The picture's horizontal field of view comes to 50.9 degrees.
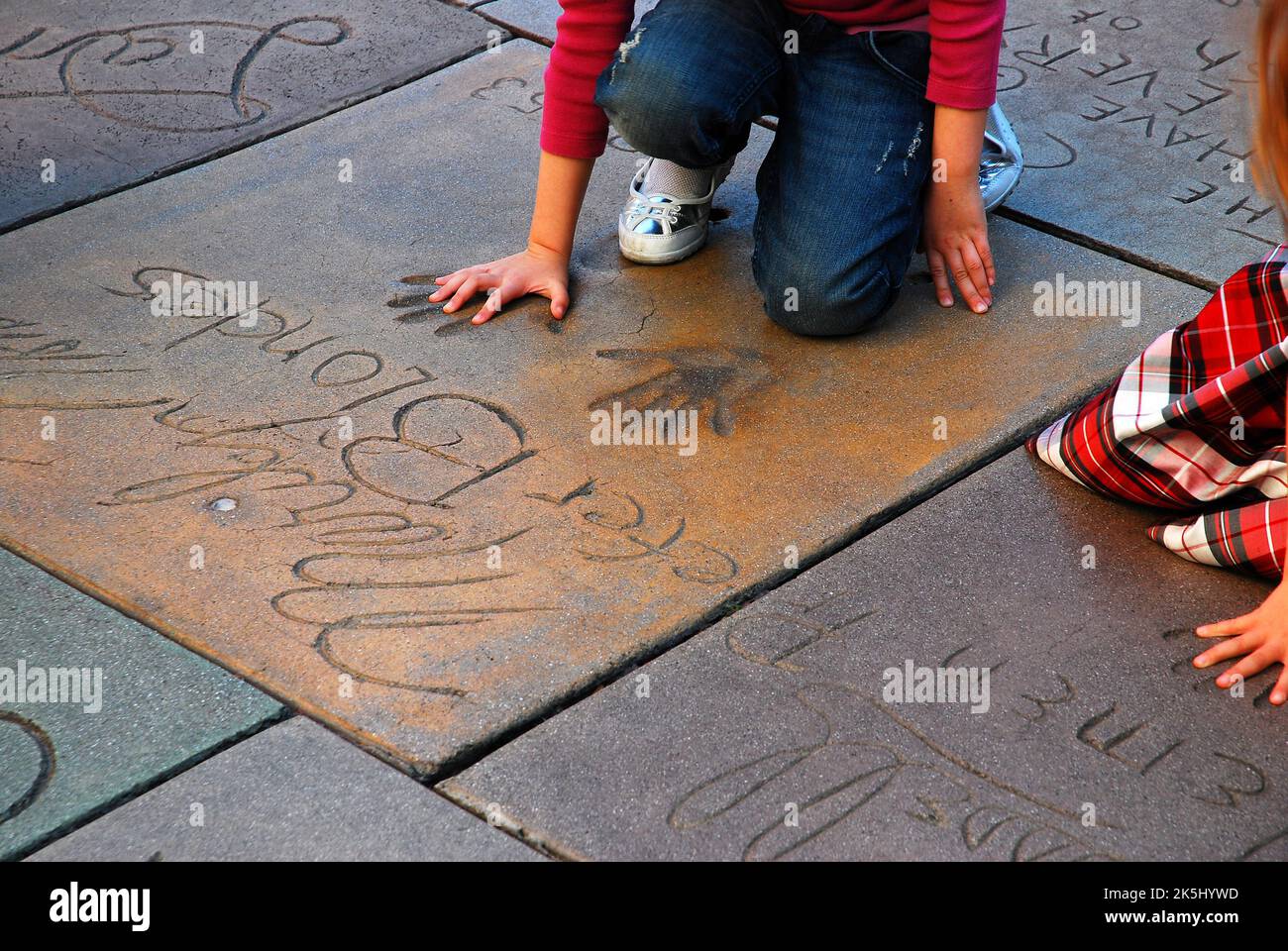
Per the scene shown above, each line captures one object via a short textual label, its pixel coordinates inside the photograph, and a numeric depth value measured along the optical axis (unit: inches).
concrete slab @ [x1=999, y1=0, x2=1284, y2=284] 95.6
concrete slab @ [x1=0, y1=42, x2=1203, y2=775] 63.4
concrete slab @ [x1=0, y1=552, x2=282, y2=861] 54.3
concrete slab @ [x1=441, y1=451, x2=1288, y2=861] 53.6
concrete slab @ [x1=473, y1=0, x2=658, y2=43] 122.4
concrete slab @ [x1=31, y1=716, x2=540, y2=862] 52.0
